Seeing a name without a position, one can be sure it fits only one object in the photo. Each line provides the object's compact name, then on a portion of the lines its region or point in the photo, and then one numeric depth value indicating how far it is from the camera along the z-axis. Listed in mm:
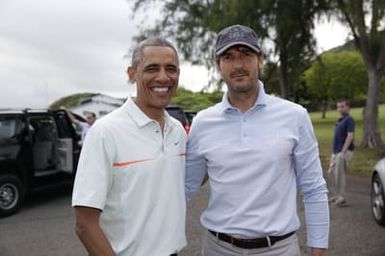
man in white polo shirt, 1935
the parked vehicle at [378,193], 6535
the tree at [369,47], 15383
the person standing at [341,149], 8156
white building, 33812
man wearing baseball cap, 2348
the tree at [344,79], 60969
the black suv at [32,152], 8352
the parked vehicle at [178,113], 12477
